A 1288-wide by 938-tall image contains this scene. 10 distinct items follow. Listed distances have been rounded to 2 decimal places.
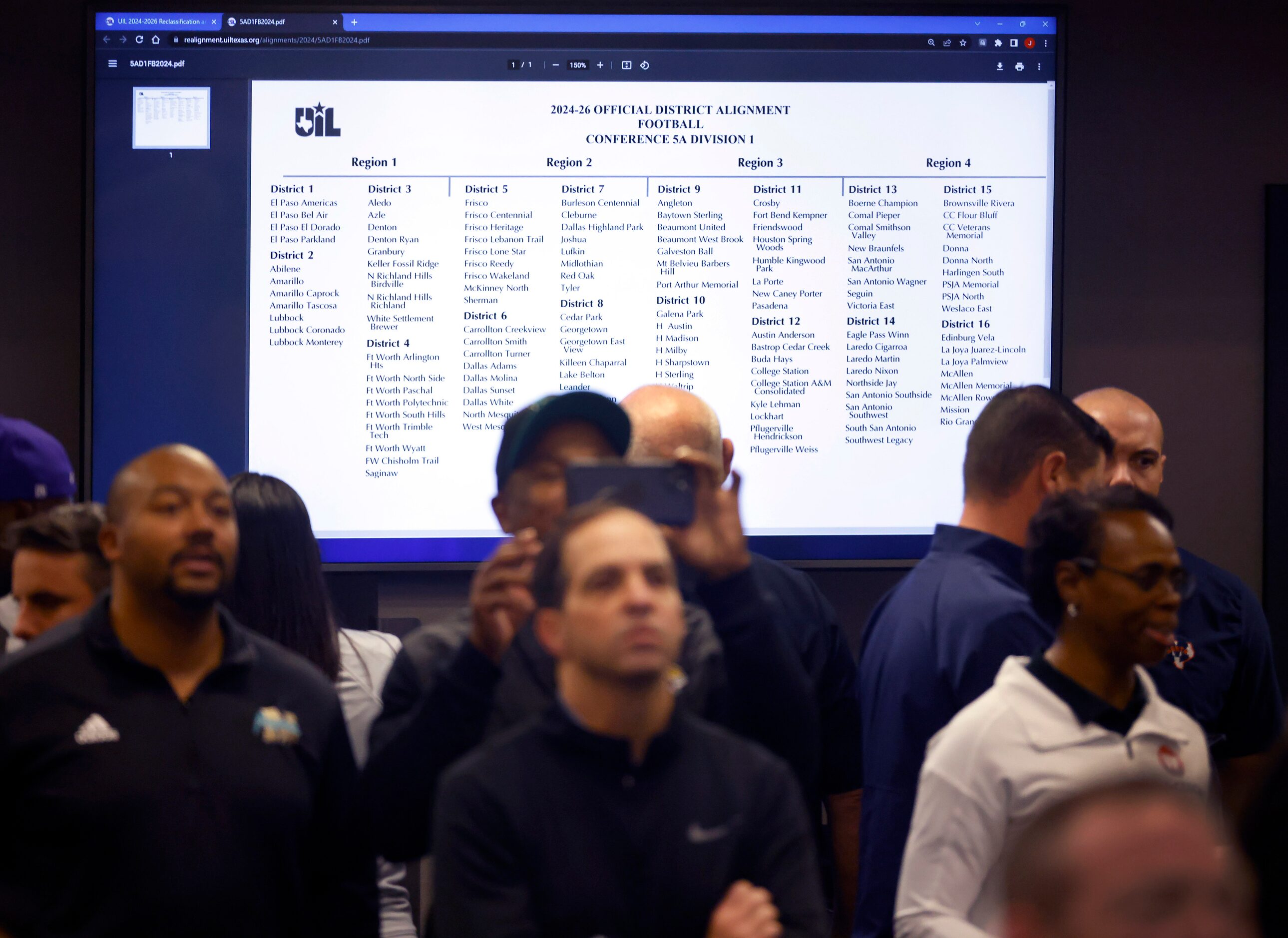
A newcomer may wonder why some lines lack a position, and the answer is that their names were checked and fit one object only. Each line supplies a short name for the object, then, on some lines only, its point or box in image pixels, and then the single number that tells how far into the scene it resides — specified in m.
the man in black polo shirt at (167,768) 9.96
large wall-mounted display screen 12.82
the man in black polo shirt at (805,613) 10.79
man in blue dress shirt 10.51
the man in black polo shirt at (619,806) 9.67
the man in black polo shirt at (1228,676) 11.00
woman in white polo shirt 10.13
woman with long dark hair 10.63
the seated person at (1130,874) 9.44
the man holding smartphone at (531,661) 9.85
